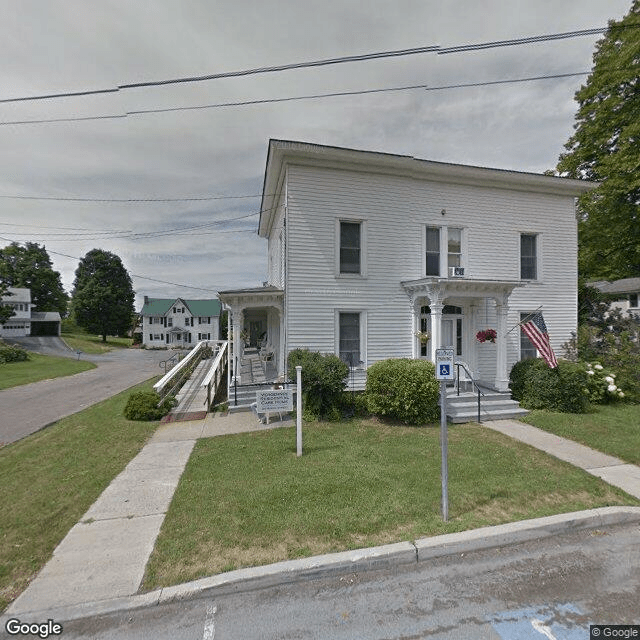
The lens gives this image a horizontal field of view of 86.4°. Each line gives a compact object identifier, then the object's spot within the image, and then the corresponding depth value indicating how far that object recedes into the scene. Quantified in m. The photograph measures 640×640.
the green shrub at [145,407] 9.51
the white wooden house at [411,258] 10.29
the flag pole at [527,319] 10.59
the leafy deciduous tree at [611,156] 13.77
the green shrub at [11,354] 30.42
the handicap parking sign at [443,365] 4.27
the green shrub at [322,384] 8.80
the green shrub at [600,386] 10.09
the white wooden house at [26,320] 53.94
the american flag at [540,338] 9.23
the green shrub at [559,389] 9.47
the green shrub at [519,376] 10.39
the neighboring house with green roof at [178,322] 56.84
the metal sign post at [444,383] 4.21
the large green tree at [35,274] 65.06
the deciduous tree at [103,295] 54.25
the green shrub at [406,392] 8.48
